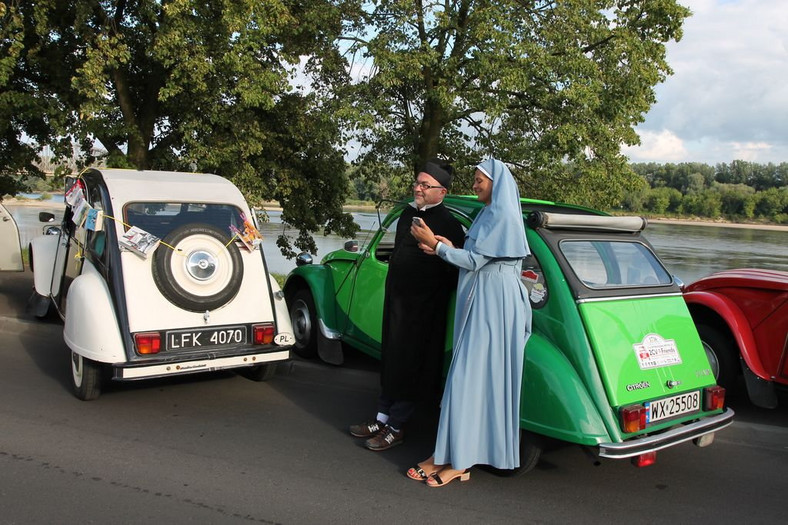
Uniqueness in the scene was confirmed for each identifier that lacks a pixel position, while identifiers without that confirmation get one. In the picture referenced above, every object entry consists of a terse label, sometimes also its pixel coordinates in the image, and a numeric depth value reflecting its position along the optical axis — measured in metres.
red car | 5.13
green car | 3.55
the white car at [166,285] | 4.83
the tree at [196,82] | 9.88
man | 4.20
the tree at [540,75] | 10.67
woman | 3.66
